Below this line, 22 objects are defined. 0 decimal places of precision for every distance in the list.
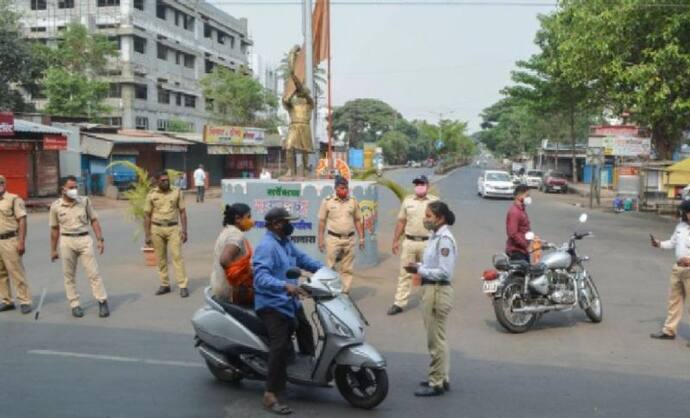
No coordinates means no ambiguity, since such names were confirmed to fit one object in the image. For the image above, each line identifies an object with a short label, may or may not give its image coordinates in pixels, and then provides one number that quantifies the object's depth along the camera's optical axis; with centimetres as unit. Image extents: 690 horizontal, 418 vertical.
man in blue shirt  515
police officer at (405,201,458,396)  563
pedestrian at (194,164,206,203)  3005
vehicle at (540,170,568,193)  4362
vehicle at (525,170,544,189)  4806
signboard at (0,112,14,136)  2403
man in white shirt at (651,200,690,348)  734
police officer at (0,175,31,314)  858
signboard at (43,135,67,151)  2569
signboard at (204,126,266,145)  4016
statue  1372
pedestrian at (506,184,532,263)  856
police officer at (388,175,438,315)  891
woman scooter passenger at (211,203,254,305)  553
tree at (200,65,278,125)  4962
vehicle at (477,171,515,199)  3481
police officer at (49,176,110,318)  845
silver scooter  507
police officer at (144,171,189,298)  959
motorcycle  776
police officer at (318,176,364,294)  915
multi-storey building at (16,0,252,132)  4934
